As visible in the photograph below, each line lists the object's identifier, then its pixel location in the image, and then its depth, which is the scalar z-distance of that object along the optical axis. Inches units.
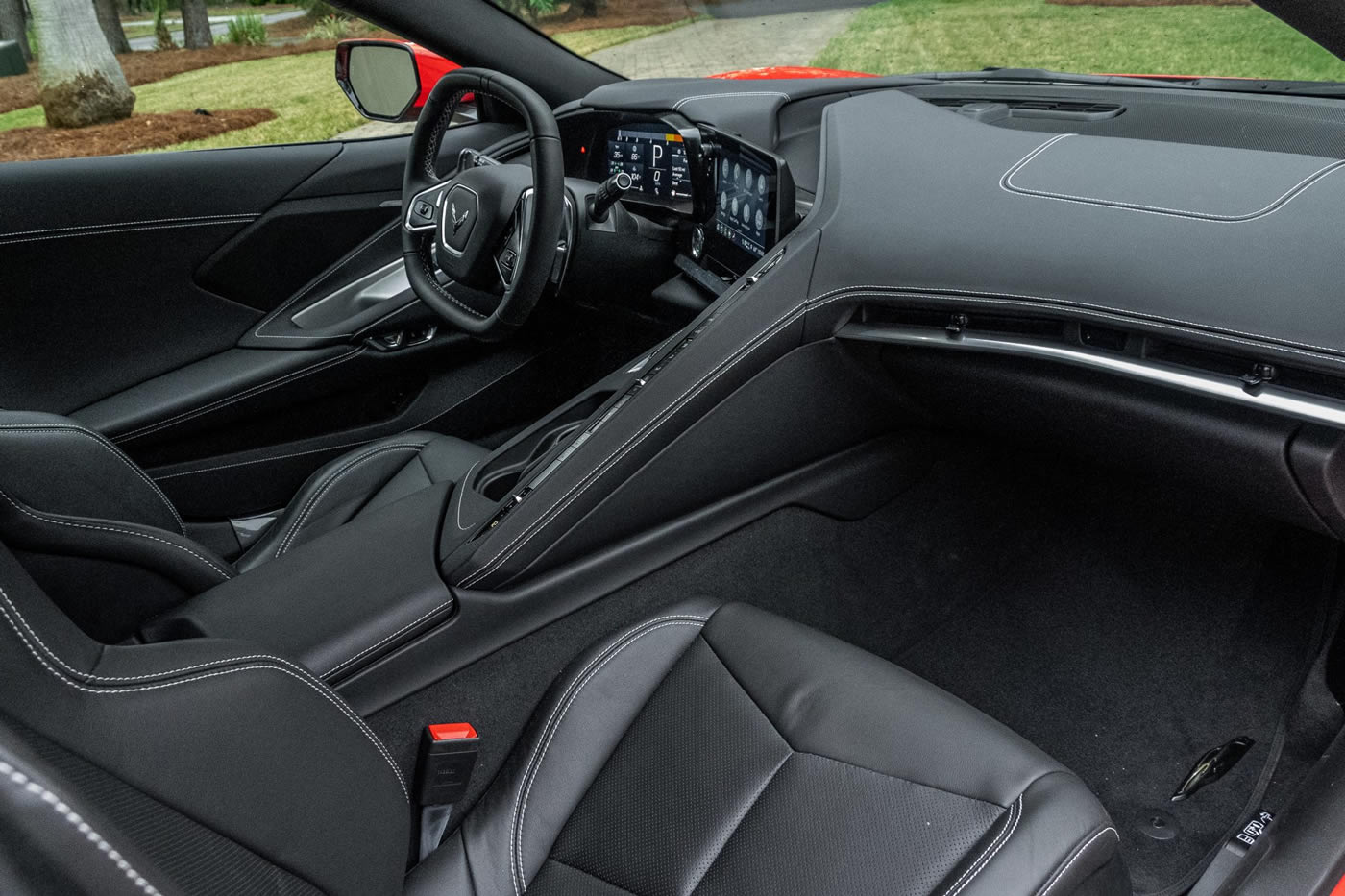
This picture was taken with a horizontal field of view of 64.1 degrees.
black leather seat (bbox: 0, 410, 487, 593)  51.7
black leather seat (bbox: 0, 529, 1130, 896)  24.9
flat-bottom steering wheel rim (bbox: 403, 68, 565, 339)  63.0
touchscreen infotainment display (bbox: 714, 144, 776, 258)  66.6
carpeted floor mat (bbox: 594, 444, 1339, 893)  67.1
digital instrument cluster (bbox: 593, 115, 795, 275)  66.5
